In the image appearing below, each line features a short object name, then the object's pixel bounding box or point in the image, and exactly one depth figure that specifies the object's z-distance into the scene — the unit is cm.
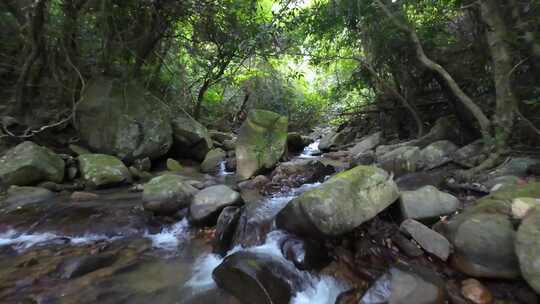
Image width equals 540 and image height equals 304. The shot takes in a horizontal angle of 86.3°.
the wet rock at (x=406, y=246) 243
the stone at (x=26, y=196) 428
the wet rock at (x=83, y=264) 265
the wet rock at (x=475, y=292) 202
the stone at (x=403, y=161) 473
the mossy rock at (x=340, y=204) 254
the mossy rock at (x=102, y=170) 509
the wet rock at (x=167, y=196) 383
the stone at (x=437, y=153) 465
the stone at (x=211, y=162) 671
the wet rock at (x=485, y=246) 208
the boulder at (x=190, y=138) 724
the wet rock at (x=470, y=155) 411
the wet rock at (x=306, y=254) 251
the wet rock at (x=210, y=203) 353
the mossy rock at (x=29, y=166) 467
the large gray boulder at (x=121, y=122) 629
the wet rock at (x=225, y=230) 305
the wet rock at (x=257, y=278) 220
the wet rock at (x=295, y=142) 878
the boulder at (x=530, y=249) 181
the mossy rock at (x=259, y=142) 594
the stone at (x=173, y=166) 650
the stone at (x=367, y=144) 705
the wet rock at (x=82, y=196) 448
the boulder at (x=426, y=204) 278
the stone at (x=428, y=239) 234
